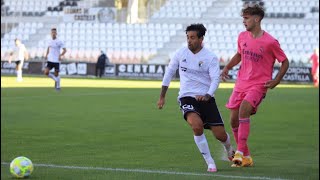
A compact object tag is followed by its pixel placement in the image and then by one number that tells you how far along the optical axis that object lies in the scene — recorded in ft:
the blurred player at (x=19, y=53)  124.01
